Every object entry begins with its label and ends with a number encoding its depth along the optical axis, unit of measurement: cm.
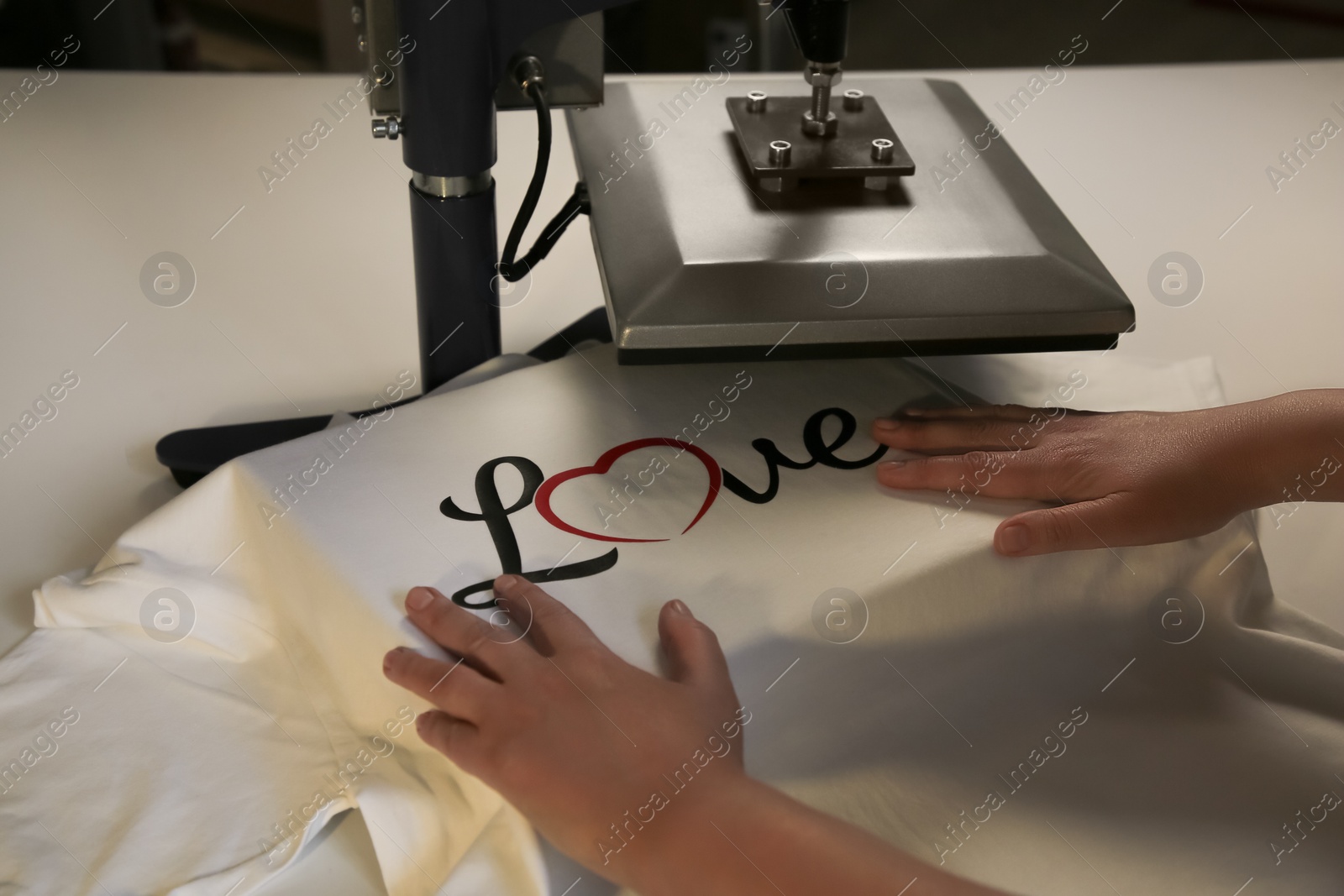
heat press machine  75
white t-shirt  63
